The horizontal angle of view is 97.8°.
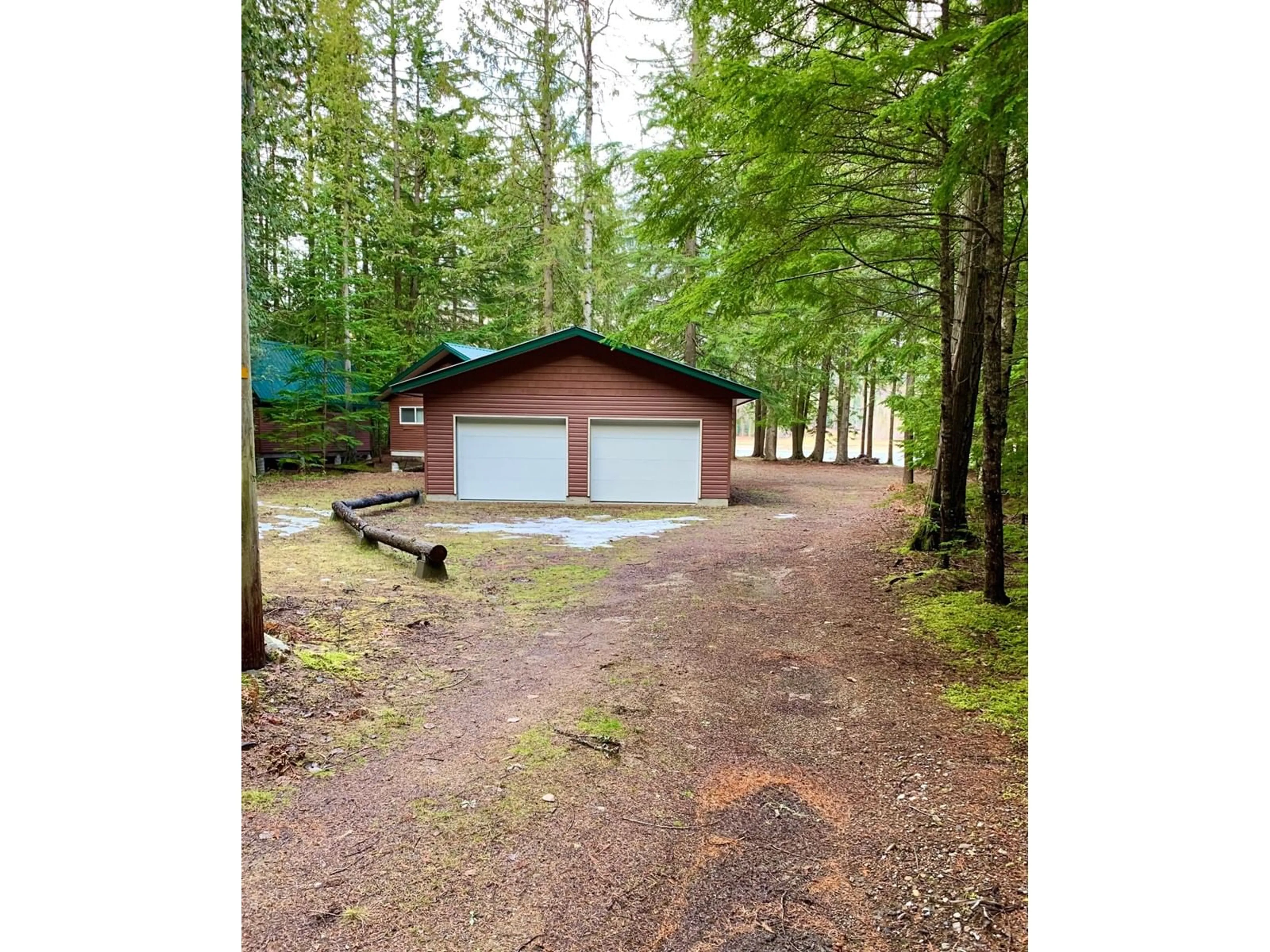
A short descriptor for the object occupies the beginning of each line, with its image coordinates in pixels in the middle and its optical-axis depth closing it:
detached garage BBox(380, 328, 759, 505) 11.79
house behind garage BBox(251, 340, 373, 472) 14.91
